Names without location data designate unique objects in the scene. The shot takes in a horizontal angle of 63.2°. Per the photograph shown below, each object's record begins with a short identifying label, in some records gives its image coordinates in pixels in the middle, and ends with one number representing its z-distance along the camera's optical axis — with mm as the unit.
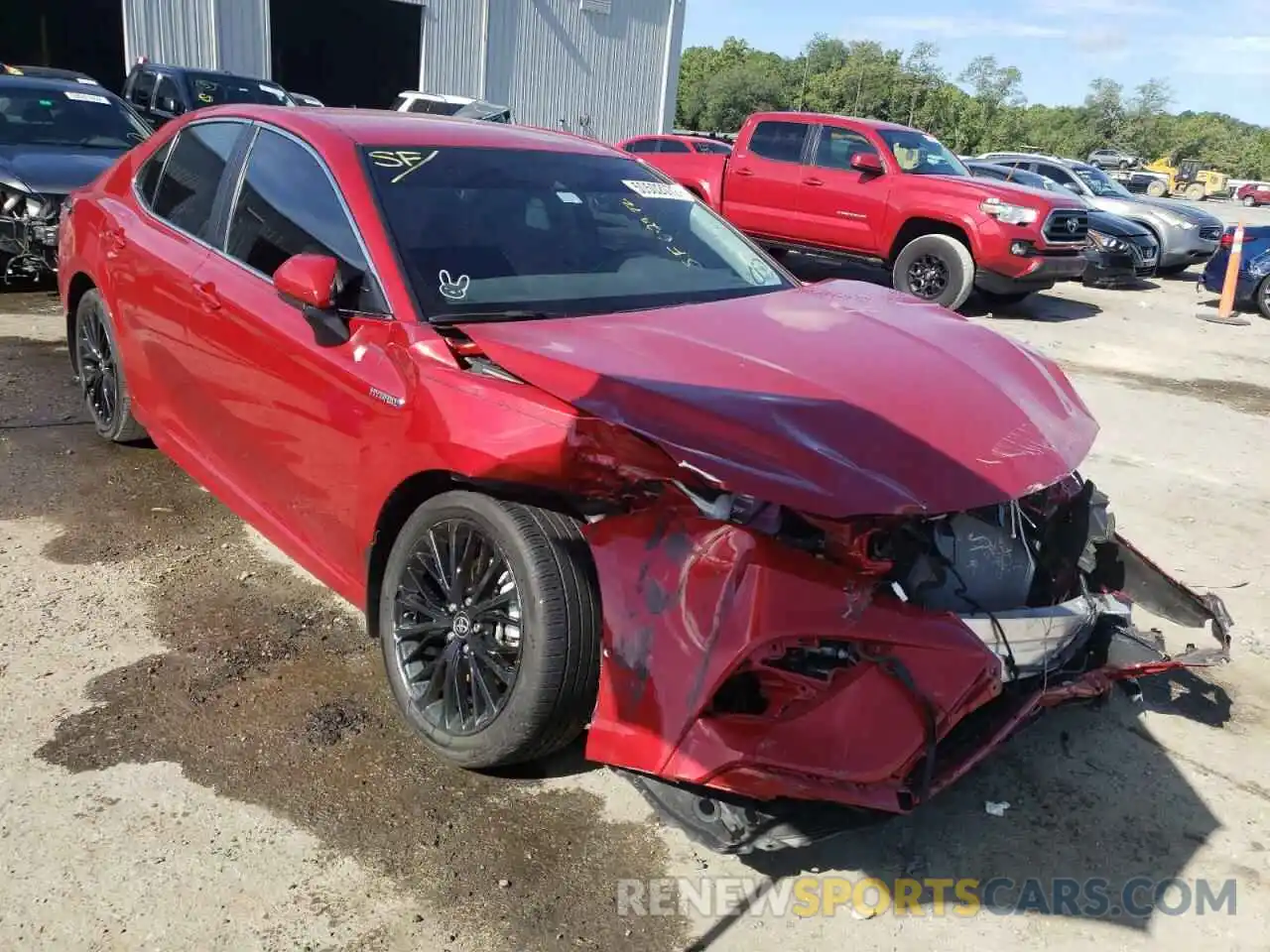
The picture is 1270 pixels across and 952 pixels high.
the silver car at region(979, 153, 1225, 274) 15023
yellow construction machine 42312
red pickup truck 10539
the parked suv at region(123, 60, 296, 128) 14641
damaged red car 2326
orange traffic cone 12172
